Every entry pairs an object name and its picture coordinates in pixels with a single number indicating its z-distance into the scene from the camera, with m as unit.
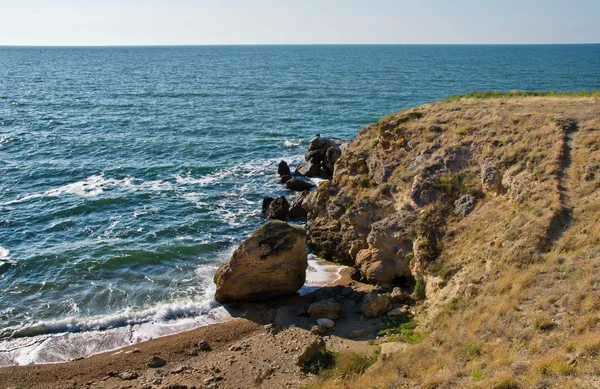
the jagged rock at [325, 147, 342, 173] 47.16
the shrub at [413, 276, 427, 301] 23.67
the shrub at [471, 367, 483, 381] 14.28
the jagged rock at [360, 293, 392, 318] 23.12
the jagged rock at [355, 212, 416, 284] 26.28
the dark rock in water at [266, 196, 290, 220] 37.88
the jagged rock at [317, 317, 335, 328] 22.91
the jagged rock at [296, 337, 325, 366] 19.77
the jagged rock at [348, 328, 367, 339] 21.72
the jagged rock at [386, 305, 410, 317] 22.70
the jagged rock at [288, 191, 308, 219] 37.94
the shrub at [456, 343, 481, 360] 15.84
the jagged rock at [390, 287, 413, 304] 23.92
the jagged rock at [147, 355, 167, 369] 21.42
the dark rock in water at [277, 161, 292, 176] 47.72
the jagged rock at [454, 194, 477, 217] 25.53
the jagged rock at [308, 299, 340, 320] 23.68
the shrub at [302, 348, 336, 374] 19.31
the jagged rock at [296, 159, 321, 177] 47.53
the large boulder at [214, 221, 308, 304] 26.06
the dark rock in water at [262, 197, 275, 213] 39.46
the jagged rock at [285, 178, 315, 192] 44.19
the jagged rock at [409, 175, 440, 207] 27.09
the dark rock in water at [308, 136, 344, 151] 50.53
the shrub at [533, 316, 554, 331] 15.96
